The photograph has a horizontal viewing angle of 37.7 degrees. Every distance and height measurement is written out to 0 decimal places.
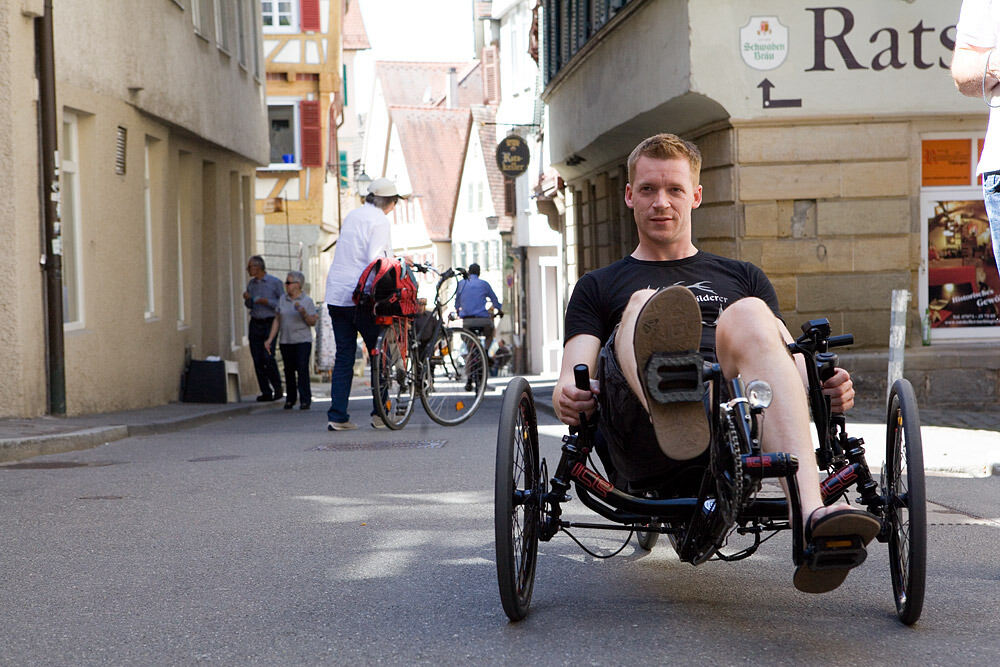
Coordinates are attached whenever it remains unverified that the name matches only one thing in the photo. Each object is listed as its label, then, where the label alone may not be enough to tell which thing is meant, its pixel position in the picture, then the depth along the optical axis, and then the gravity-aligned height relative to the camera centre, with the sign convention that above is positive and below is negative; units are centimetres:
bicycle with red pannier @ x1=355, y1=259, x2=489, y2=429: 1066 -75
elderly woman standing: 1684 -85
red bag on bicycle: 1063 -23
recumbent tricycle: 367 -65
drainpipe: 1185 +57
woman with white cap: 1098 -13
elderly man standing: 1773 -55
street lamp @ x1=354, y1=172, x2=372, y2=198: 4081 +219
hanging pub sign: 3225 +213
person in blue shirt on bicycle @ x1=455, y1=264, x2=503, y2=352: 2472 -78
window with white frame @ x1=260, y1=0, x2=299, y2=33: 3606 +600
